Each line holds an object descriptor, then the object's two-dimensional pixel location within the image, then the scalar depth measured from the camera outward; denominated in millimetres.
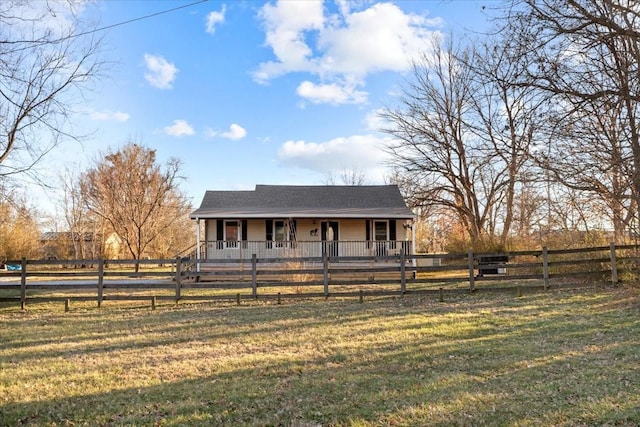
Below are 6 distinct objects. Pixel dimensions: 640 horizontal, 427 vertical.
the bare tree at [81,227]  37406
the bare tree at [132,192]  32375
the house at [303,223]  21031
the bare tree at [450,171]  26625
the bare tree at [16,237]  26438
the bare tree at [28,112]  10742
